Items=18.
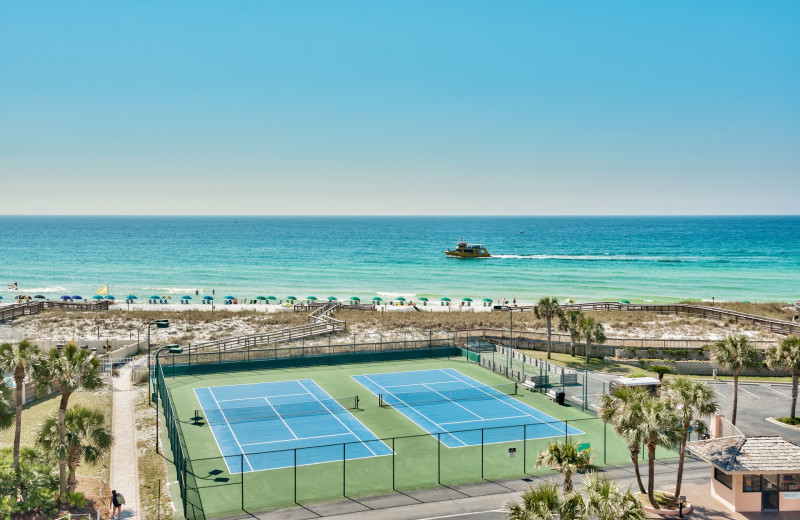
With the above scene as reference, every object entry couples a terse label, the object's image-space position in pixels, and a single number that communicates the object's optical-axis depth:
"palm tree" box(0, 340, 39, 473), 23.55
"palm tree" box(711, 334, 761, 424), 32.22
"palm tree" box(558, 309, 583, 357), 47.91
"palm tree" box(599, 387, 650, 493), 22.02
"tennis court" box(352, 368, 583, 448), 32.88
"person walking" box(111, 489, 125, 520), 22.23
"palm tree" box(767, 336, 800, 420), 32.76
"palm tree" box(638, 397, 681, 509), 21.67
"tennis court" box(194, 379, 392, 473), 29.80
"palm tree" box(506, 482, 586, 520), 16.06
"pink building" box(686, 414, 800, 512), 22.97
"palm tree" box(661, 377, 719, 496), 23.70
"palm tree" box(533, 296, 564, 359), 49.19
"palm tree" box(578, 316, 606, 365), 46.94
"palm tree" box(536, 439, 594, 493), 20.72
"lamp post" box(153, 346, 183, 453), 35.47
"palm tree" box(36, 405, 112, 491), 23.31
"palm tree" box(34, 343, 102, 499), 23.80
